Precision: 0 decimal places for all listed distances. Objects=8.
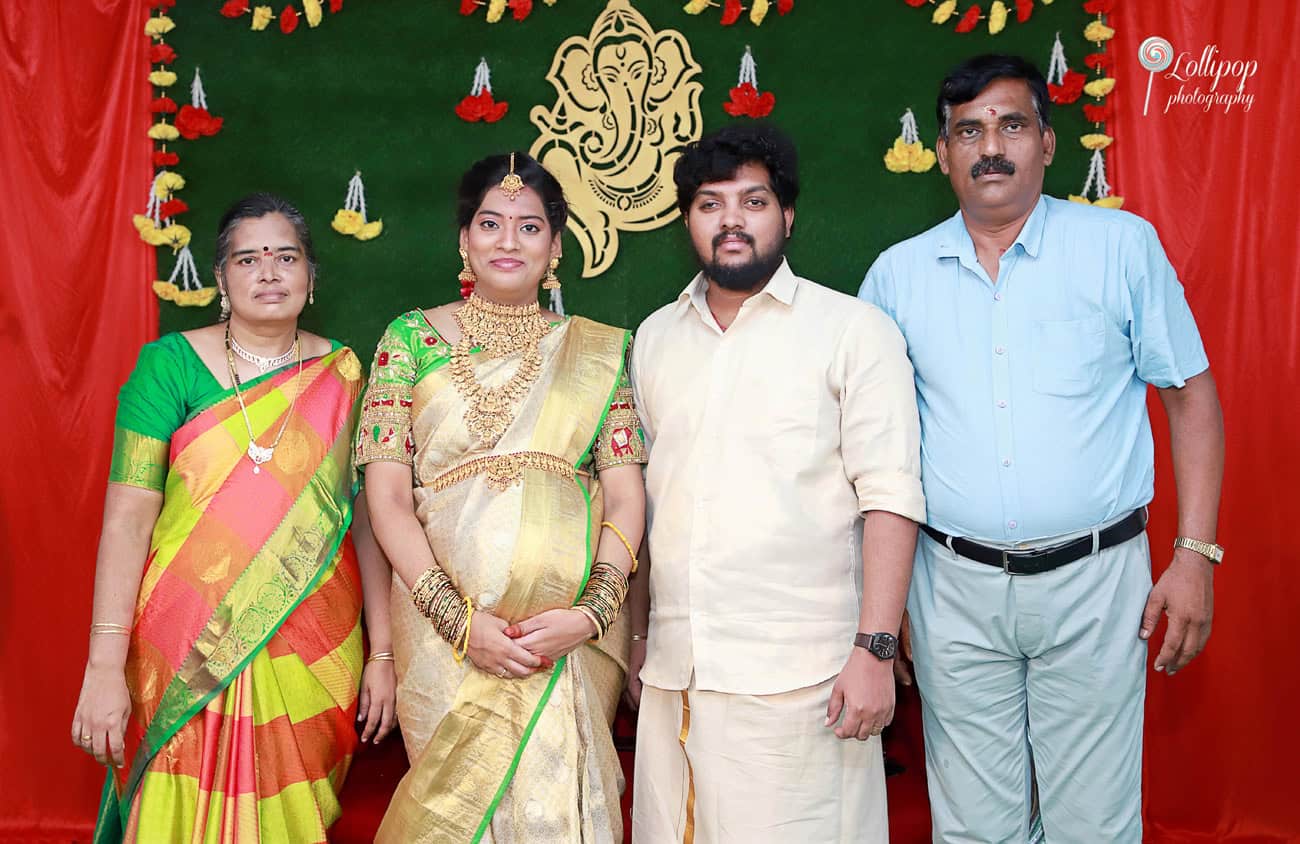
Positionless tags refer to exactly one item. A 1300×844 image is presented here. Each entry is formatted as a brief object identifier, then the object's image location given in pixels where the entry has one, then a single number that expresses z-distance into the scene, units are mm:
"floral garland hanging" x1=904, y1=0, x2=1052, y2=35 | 2984
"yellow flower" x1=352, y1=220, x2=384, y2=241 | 3115
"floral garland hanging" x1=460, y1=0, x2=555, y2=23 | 3072
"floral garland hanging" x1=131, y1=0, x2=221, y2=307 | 3059
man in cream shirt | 1986
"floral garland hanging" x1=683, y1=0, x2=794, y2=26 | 3033
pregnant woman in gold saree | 2018
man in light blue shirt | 2088
